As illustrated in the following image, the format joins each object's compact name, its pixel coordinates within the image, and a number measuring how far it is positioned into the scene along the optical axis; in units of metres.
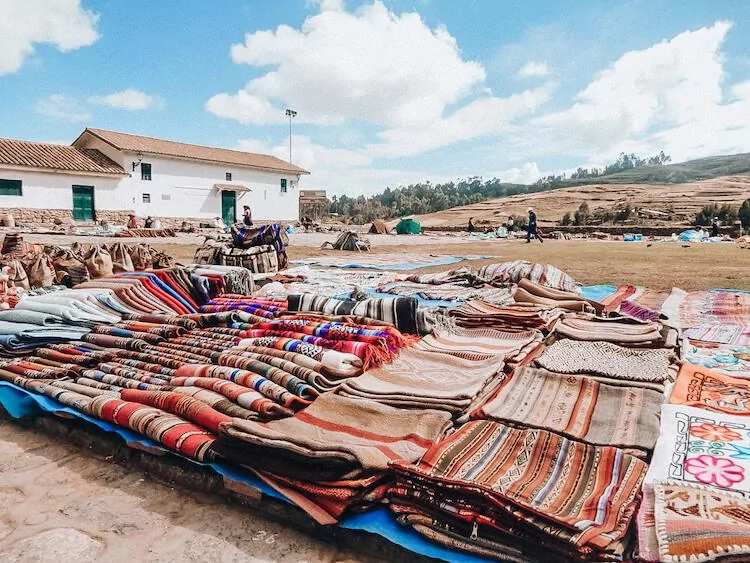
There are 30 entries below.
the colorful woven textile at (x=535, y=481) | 1.68
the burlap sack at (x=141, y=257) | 7.31
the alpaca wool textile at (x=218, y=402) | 2.48
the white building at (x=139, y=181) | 25.00
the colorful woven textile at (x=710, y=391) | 2.68
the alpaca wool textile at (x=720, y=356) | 3.37
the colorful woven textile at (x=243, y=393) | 2.50
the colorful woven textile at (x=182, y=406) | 2.46
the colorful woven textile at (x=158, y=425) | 2.31
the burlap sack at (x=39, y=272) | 6.37
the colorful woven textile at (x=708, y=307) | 4.84
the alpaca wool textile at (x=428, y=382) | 2.66
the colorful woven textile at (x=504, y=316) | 4.18
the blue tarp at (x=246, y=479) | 1.77
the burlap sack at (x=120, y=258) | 6.80
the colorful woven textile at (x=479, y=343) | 3.43
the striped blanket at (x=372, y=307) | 4.21
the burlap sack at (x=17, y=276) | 6.02
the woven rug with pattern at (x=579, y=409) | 2.32
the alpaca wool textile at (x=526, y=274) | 6.18
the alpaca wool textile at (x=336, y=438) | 2.00
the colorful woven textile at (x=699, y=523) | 1.51
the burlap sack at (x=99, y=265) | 6.43
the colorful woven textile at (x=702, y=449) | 1.99
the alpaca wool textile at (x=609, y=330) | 3.66
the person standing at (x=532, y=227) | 20.31
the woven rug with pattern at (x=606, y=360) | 3.02
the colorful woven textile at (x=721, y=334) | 4.04
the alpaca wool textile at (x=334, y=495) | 1.92
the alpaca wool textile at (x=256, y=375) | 2.76
